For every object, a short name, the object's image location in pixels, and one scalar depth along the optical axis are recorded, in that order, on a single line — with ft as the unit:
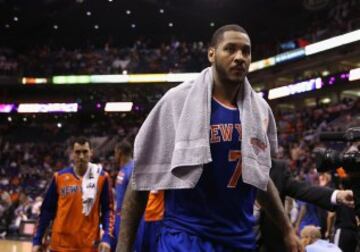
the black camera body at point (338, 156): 7.55
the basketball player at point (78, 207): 17.31
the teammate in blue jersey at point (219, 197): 8.10
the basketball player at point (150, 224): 15.12
